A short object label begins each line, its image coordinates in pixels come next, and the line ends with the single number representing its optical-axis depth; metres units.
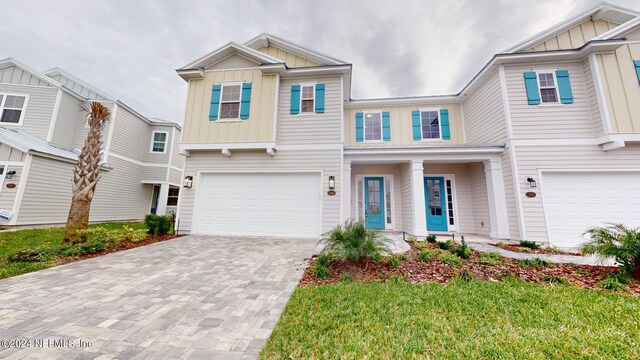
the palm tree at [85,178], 5.60
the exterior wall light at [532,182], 6.88
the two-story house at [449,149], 6.74
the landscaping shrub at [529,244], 6.12
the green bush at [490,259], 4.53
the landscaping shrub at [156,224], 7.39
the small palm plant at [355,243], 4.10
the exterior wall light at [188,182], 8.04
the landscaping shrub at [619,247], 3.46
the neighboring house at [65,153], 8.38
